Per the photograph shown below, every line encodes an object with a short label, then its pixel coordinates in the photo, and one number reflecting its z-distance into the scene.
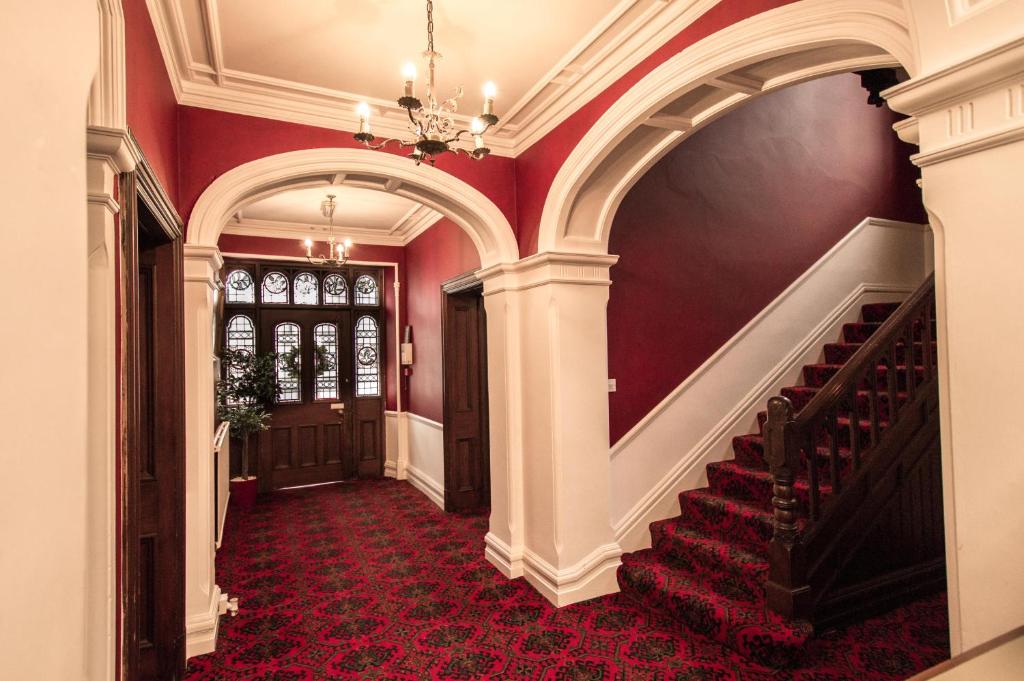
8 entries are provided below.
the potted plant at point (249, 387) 6.14
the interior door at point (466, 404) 5.63
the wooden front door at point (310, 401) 6.83
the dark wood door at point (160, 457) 2.67
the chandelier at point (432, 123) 2.16
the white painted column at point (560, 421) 3.64
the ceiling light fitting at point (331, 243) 5.59
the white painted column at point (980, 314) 1.31
